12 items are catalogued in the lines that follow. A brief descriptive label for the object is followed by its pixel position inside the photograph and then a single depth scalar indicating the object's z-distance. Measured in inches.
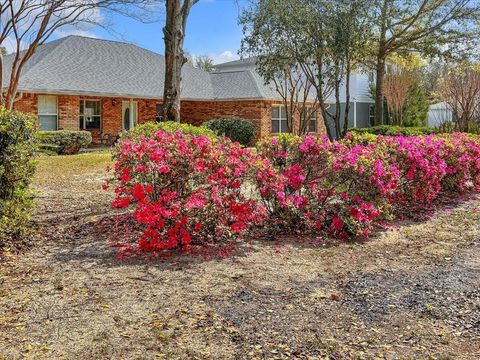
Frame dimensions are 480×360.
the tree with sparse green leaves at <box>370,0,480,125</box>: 824.9
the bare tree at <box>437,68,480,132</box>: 920.3
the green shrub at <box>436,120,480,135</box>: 872.9
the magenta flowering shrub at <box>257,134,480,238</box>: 247.7
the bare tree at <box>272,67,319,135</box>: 818.3
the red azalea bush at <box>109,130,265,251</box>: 210.5
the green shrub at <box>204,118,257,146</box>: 882.8
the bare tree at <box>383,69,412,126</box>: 1153.4
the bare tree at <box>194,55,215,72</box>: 2125.9
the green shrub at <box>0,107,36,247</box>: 212.1
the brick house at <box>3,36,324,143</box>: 812.0
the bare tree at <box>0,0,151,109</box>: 720.3
